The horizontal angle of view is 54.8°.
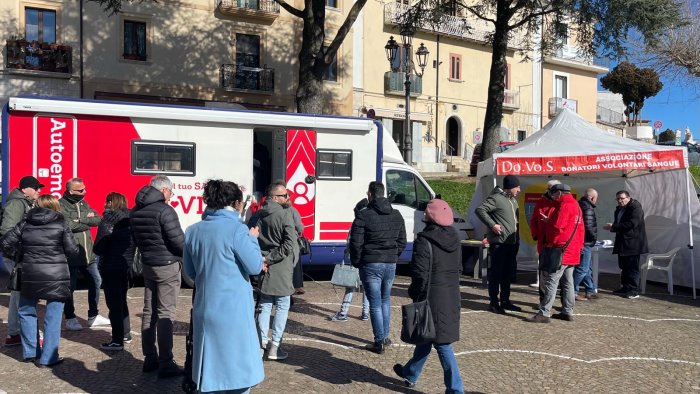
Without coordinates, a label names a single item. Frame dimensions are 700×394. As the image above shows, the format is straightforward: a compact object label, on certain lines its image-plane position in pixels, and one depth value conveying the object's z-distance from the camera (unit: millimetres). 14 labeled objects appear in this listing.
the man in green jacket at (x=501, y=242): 8766
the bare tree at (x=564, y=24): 16781
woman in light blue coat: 4059
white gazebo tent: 10641
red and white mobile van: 8891
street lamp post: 19422
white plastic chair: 10680
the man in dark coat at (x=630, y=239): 10258
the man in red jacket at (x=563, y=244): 8031
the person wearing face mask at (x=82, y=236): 7148
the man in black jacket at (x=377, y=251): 6559
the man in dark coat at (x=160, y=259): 5496
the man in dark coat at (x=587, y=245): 9555
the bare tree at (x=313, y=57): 16438
